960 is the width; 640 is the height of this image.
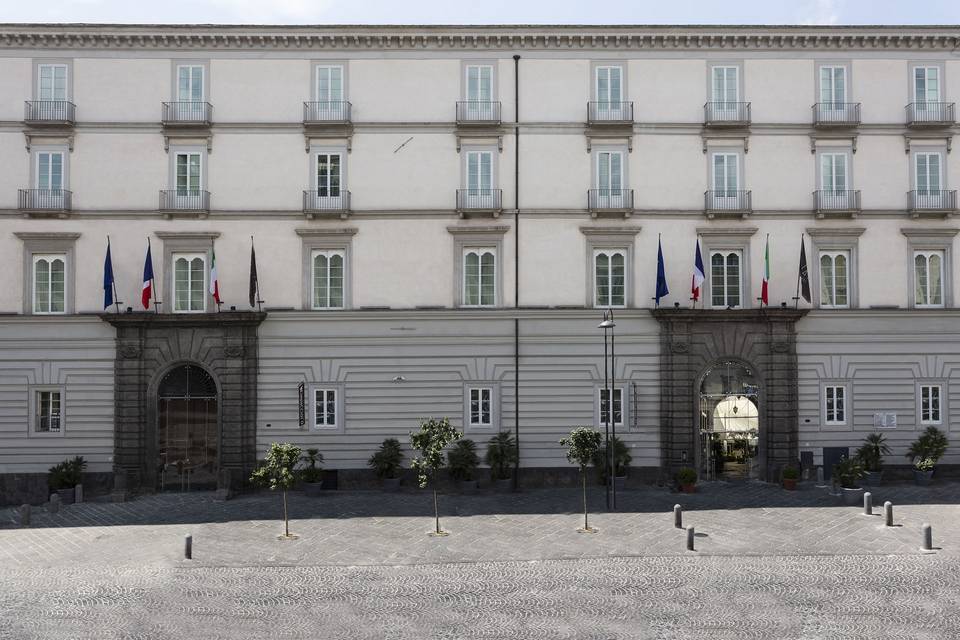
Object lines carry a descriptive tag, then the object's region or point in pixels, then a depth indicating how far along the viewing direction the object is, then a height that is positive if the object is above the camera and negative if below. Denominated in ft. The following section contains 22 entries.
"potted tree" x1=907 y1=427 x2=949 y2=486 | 92.27 -12.12
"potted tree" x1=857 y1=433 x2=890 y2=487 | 92.07 -12.96
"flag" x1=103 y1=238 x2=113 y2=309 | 90.84 +10.07
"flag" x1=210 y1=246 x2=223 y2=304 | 91.76 +10.18
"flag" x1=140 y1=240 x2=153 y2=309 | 90.89 +10.23
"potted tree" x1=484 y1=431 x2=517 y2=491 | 92.22 -12.90
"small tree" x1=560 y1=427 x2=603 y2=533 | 77.00 -9.11
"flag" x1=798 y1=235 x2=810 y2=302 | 91.91 +10.47
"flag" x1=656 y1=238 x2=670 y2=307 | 90.84 +10.01
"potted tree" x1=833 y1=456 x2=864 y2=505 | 82.43 -14.04
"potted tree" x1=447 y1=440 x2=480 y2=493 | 91.71 -13.31
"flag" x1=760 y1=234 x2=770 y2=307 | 92.12 +10.65
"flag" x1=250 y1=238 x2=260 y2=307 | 91.36 +10.62
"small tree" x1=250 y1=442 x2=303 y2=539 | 73.72 -10.96
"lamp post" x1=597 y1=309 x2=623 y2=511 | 80.28 -8.72
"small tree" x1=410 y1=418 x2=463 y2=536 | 74.84 -8.42
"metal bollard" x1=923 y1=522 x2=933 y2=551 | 64.85 -16.27
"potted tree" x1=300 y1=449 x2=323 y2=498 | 90.79 -14.72
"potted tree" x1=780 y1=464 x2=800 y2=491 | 90.27 -14.81
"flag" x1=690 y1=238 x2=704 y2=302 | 91.61 +10.95
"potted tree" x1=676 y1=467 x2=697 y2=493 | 89.76 -14.92
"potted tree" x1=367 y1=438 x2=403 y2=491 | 92.68 -13.43
